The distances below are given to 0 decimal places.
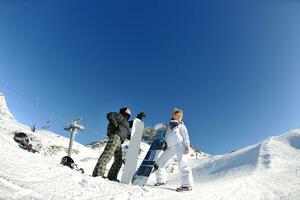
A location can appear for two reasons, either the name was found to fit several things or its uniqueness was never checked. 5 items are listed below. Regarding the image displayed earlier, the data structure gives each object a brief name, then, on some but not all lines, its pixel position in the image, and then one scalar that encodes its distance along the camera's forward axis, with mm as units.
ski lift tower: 24581
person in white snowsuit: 3027
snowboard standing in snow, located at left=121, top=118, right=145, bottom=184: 3332
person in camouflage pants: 3077
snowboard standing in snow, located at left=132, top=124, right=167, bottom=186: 3276
